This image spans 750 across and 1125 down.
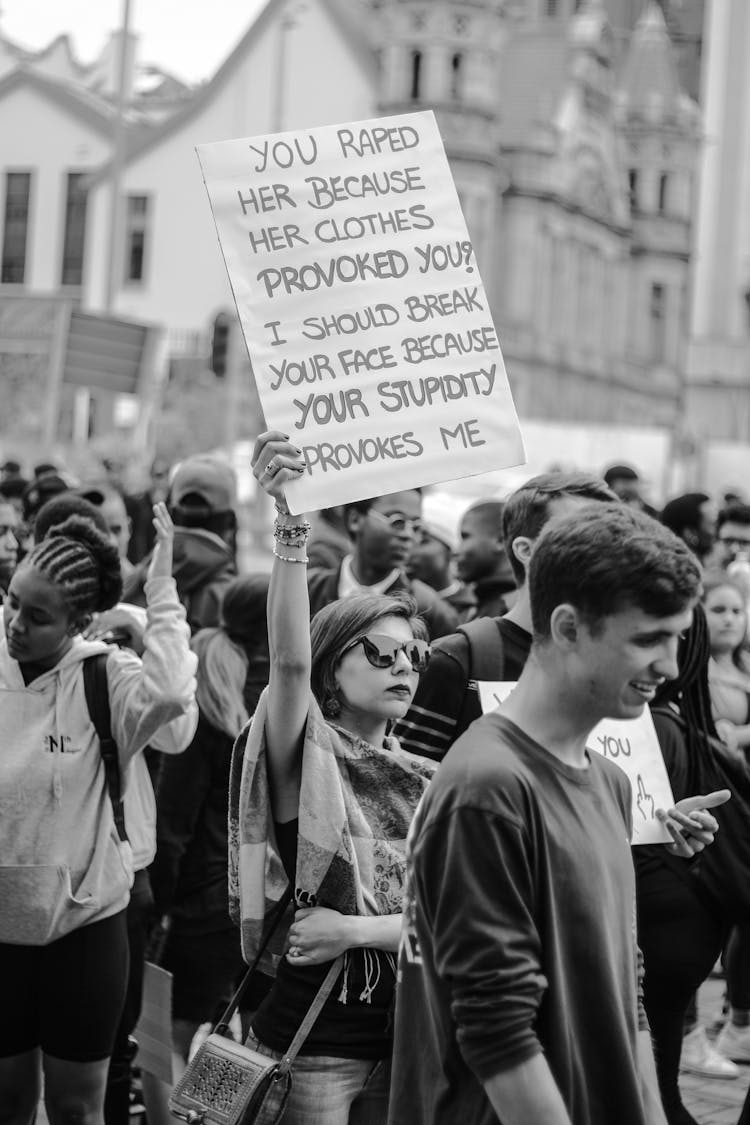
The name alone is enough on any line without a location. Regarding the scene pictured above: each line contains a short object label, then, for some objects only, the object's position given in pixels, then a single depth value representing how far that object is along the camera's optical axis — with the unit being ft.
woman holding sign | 12.61
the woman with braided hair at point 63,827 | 14.66
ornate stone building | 186.50
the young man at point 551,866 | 9.13
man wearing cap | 21.72
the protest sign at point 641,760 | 14.39
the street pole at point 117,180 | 95.45
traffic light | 81.92
